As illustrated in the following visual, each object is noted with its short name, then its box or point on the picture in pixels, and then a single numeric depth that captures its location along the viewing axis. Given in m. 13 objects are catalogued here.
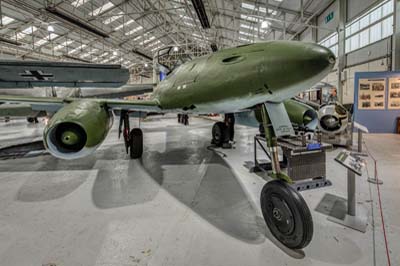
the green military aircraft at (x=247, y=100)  1.69
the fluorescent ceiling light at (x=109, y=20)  15.18
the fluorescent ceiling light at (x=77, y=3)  11.40
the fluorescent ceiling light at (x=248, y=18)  14.75
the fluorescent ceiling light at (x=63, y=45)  17.65
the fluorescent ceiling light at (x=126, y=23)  16.55
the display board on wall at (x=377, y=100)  7.90
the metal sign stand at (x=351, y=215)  2.05
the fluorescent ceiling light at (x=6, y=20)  12.78
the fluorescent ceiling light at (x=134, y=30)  18.67
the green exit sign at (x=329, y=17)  13.07
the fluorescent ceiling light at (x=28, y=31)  14.33
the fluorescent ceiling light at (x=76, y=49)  19.65
